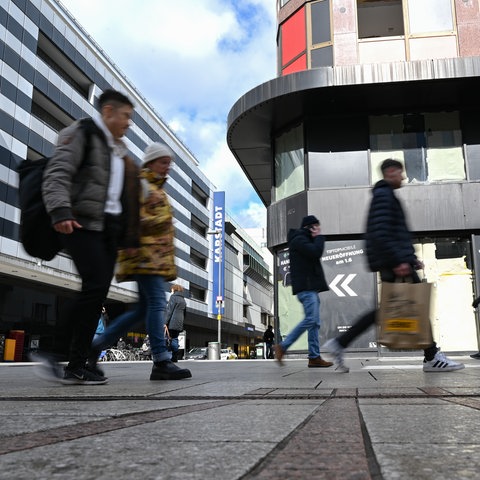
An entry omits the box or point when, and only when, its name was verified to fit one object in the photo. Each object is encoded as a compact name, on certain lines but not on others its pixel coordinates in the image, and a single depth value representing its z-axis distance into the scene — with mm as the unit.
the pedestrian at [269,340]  23038
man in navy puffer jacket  4750
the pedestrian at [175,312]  10453
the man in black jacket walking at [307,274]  6492
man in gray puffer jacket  3529
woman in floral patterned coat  4348
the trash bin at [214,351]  22516
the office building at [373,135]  12859
